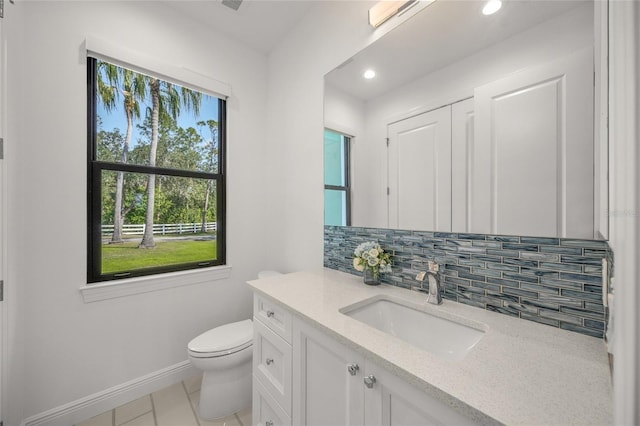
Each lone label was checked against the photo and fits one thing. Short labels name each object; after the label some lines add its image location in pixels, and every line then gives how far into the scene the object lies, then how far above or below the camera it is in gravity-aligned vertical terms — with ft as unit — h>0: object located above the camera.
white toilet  5.15 -3.37
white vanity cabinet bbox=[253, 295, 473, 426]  2.31 -1.99
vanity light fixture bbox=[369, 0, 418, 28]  4.28 +3.48
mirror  2.82 +1.23
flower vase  4.65 -1.19
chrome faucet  3.69 -1.03
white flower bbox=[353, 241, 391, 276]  4.49 -0.82
